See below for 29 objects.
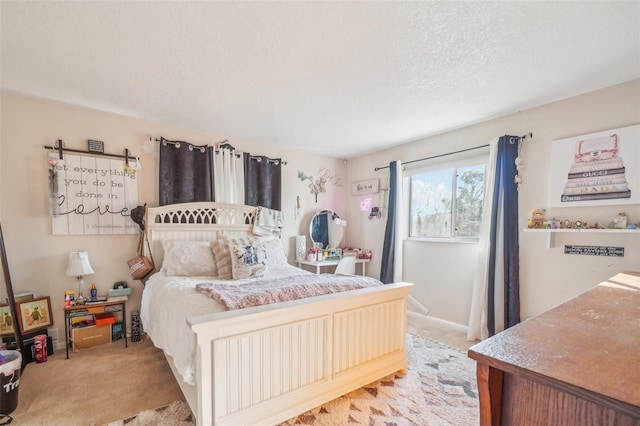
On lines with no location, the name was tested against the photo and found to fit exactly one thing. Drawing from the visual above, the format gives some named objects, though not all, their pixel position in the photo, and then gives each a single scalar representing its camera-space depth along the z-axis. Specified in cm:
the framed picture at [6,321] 230
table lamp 250
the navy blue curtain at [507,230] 265
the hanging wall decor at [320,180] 422
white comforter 152
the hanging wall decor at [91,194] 260
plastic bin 168
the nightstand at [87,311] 247
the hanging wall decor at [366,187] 413
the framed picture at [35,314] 238
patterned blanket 170
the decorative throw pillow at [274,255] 304
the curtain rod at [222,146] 311
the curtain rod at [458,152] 269
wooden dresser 55
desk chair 389
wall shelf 208
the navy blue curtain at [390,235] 373
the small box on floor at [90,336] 256
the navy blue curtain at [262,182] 363
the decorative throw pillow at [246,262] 256
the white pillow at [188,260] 263
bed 145
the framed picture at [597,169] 211
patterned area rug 169
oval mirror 421
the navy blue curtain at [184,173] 309
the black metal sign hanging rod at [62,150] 260
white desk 374
